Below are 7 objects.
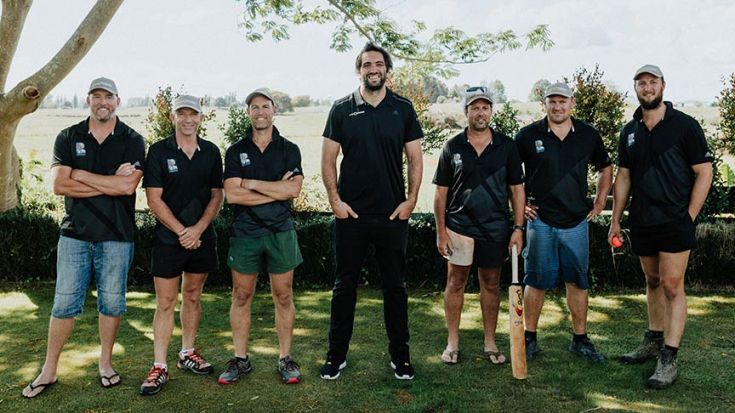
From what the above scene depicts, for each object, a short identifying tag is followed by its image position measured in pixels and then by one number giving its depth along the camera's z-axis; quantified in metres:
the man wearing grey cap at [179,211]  4.40
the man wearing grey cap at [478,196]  4.72
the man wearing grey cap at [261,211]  4.43
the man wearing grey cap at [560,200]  4.82
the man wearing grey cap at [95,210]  4.29
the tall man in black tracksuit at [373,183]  4.47
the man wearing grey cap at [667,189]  4.49
